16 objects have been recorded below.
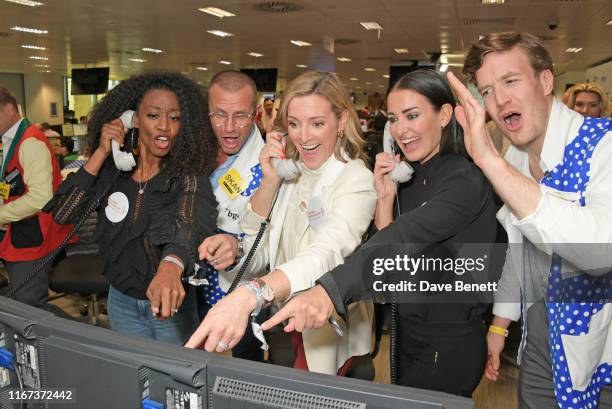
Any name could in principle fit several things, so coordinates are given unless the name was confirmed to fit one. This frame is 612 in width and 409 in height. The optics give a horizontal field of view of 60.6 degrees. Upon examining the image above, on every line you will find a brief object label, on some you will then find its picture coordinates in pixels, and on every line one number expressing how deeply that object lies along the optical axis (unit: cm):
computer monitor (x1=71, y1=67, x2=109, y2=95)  1652
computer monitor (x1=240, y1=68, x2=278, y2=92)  1698
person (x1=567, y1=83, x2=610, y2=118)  396
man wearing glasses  208
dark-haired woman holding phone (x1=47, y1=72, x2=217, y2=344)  184
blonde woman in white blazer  149
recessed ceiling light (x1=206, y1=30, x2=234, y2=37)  1114
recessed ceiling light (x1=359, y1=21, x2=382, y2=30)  1009
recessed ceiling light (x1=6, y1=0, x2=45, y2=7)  798
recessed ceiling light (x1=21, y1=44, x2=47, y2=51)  1320
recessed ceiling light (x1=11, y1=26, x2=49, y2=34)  1058
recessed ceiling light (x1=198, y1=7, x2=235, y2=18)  880
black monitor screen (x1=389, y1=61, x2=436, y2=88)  1498
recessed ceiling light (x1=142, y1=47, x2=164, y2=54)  1392
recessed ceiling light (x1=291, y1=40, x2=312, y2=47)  1265
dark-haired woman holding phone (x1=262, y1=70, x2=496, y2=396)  148
